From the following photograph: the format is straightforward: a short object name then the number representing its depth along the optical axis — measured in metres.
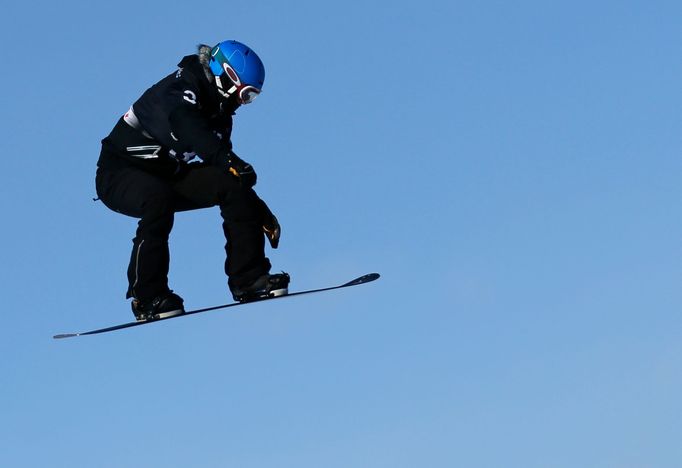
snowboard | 15.80
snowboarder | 15.03
